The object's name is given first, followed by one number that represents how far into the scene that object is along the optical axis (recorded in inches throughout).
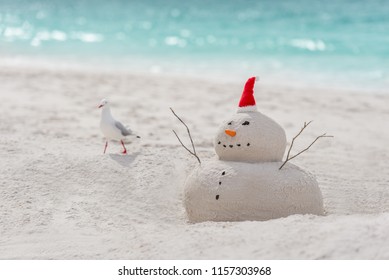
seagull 232.5
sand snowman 175.0
